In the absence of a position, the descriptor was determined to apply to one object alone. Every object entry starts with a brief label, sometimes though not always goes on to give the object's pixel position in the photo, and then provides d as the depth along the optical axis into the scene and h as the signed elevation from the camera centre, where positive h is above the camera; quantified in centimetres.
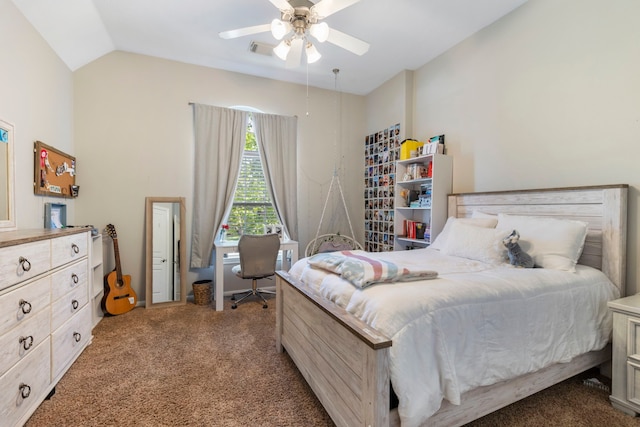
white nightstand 158 -80
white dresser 136 -60
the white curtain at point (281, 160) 384 +66
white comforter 119 -54
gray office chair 322 -53
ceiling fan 195 +131
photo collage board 390 +33
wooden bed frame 118 -67
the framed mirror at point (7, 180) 193 +19
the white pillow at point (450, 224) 250 -13
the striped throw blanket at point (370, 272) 151 -34
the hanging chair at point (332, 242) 390 -46
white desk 324 -65
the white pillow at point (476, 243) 211 -26
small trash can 341 -99
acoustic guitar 303 -88
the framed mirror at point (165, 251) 335 -50
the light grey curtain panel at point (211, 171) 355 +47
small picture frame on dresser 249 -6
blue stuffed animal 196 -30
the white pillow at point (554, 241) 192 -21
